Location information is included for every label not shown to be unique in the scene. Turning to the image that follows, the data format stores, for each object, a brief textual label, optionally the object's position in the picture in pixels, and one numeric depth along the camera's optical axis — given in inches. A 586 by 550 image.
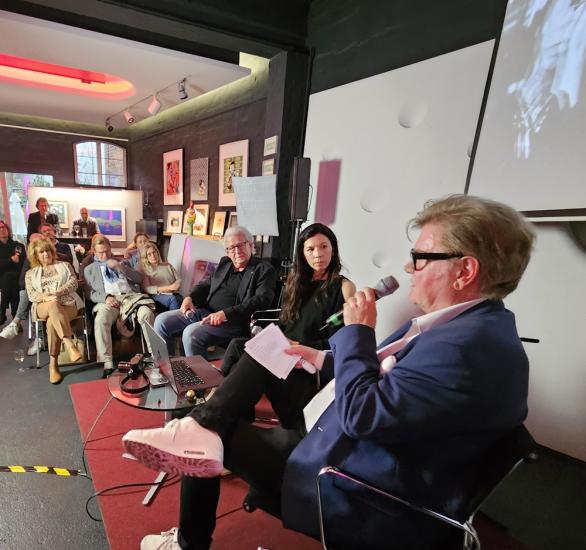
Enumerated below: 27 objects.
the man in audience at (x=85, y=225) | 259.0
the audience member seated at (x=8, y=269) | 168.7
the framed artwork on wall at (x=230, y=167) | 180.2
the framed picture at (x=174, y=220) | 234.1
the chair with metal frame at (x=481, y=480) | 34.2
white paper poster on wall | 133.1
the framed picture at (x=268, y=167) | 141.8
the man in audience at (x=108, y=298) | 125.4
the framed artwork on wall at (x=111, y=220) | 279.3
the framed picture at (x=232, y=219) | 185.5
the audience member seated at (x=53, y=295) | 120.3
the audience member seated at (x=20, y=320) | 134.7
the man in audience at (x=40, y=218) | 233.5
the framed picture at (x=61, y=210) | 263.9
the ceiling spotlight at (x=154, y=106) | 193.5
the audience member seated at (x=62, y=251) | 161.2
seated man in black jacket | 113.2
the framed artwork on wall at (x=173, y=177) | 231.9
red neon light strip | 185.3
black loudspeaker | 116.1
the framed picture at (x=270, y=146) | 138.7
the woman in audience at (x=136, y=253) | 157.8
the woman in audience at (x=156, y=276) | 149.3
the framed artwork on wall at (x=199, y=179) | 209.3
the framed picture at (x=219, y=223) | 191.2
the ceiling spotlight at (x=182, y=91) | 177.8
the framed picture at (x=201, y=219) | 207.0
